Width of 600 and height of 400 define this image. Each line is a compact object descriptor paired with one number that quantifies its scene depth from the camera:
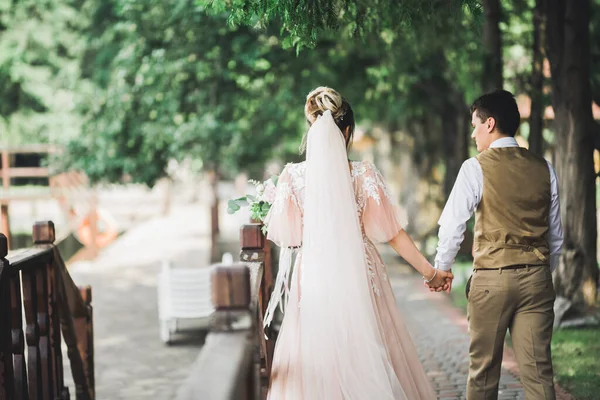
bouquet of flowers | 4.55
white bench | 10.05
